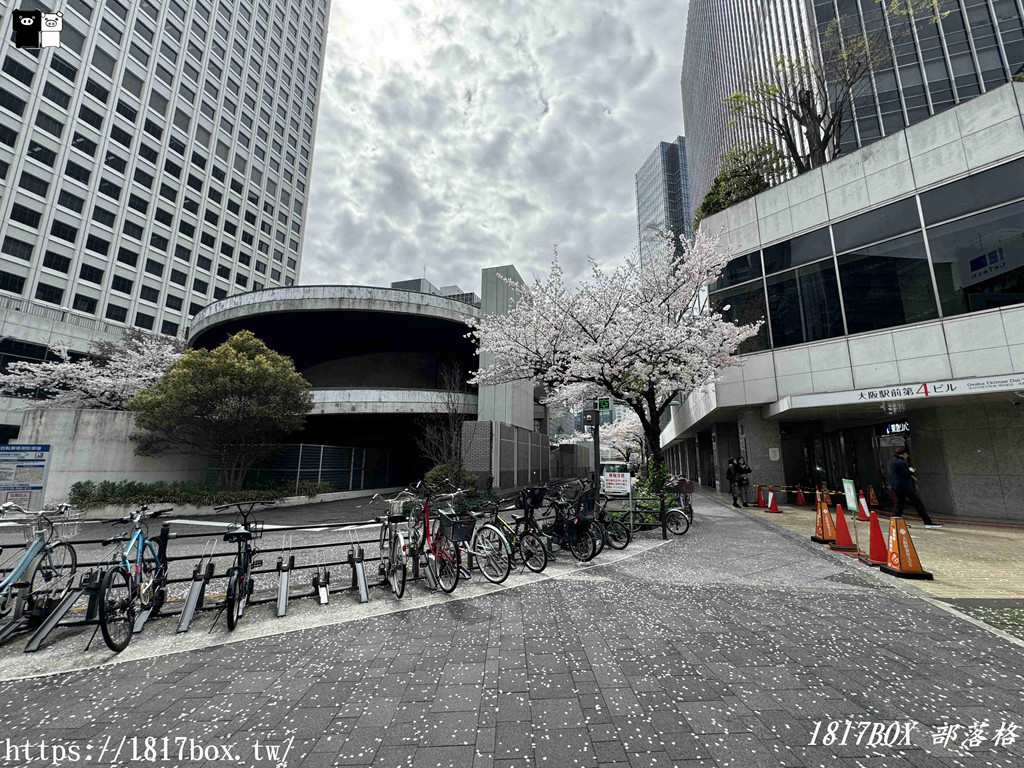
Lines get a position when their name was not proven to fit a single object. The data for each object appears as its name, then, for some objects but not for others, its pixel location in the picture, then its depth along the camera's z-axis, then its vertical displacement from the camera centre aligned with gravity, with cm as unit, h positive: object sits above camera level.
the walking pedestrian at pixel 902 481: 959 -37
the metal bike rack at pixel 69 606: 412 -153
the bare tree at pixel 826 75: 1869 +1769
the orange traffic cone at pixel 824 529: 881 -136
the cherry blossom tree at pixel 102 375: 2166 +469
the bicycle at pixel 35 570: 467 -125
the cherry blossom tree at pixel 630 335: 1260 +416
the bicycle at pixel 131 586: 417 -135
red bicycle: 595 -113
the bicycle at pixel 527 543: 686 -132
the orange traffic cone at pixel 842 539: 803 -145
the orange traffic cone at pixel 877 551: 698 -143
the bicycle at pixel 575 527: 767 -117
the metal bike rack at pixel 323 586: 548 -166
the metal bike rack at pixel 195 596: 471 -156
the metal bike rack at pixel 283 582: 511 -149
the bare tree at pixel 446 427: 1754 +178
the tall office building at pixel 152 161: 3494 +3122
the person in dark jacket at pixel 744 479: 1576 -55
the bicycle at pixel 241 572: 462 -124
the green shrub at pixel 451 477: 1513 -49
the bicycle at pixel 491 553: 629 -135
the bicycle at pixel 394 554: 587 -130
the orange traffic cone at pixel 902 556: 626 -139
